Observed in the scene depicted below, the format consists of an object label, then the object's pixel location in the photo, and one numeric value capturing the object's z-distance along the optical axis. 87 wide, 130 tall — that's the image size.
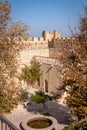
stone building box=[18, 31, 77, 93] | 23.45
